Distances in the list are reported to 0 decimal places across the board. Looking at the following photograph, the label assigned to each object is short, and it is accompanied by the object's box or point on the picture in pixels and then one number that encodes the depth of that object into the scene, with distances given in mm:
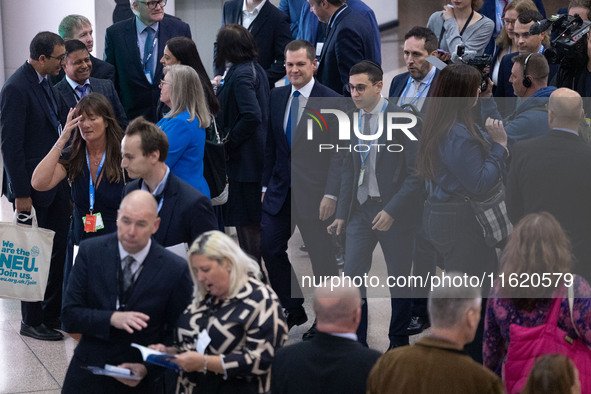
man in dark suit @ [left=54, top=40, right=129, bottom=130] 13172
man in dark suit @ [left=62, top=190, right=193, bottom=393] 8133
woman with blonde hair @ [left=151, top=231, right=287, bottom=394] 7520
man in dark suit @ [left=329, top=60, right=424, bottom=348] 11055
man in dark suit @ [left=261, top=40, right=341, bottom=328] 12094
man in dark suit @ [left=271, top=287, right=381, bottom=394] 6867
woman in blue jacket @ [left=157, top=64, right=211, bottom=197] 10969
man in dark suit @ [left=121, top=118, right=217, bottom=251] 9180
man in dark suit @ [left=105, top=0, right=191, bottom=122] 14680
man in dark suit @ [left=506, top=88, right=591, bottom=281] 9383
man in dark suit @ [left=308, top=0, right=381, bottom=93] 13328
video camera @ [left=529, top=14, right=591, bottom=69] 12148
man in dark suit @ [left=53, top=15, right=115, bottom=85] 15227
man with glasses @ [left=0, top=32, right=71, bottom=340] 12227
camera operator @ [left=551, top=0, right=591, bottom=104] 12055
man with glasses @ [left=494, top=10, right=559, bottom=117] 13711
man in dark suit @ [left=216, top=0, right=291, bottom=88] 15461
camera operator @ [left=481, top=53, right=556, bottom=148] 11031
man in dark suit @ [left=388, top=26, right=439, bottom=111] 12969
